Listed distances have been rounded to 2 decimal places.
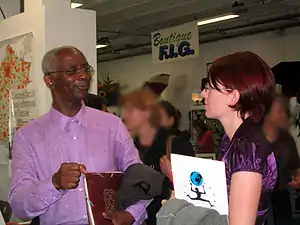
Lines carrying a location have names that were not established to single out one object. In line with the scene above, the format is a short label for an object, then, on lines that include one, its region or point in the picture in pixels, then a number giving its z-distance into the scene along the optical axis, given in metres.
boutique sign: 8.24
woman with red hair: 1.30
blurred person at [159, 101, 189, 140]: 3.17
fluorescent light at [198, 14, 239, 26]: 9.16
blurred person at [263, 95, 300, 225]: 2.84
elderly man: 1.79
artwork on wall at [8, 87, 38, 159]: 3.62
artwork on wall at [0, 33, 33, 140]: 3.72
